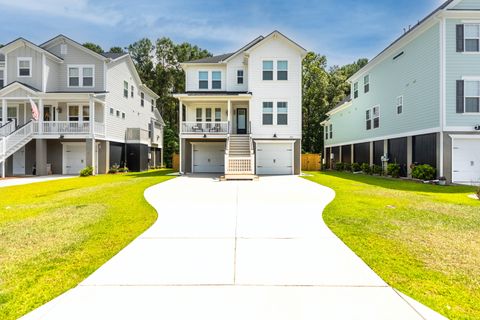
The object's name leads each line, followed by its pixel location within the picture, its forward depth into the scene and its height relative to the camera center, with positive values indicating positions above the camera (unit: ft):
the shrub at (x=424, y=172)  52.49 -2.56
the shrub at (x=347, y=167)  92.58 -2.92
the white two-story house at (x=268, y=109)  71.05 +11.80
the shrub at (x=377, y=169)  72.74 -2.88
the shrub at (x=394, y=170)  63.98 -2.66
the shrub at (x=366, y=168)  78.07 -2.82
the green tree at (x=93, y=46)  158.20 +59.90
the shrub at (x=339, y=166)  98.99 -2.84
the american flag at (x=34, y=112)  66.03 +10.09
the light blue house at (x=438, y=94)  51.16 +11.95
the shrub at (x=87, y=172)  71.56 -3.55
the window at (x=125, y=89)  91.61 +21.18
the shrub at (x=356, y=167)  86.33 -2.78
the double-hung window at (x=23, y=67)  77.66 +23.53
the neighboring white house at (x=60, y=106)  74.08 +13.71
